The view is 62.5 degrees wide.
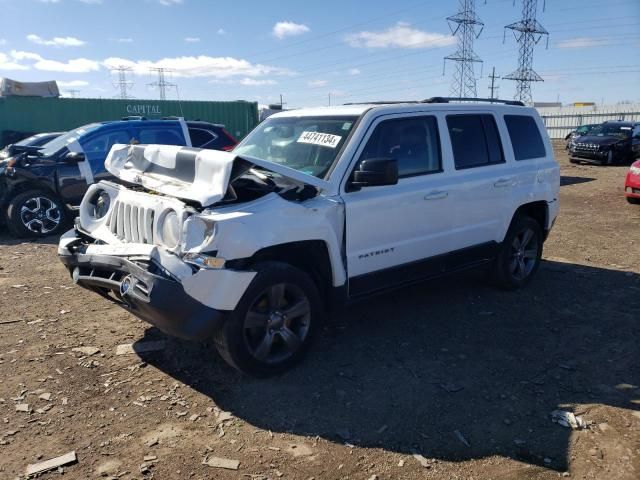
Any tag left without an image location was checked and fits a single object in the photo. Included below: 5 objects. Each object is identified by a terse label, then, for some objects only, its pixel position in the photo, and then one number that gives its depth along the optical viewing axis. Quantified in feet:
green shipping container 60.39
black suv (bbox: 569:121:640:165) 66.23
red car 36.19
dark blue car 27.17
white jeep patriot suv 10.78
